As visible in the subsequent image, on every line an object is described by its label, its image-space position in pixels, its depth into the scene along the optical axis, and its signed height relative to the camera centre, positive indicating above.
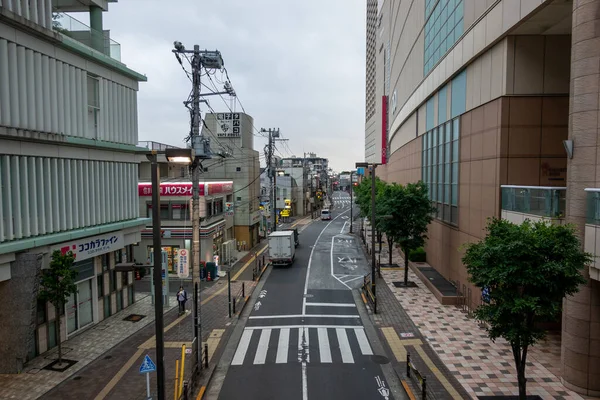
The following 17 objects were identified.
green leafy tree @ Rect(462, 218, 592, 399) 10.55 -2.47
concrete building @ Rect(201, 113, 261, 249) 43.41 +1.66
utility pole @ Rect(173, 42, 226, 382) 14.97 +1.34
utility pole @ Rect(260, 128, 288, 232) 45.88 +2.83
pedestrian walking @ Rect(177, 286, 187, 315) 21.77 -6.17
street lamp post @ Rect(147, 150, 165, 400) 10.11 -2.34
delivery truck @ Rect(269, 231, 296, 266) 35.25 -5.72
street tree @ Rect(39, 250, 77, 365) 15.52 -3.82
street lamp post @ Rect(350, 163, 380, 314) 23.45 -2.29
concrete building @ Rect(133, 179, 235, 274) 30.75 -2.99
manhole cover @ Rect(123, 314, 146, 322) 21.50 -7.14
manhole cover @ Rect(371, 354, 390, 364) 16.09 -7.04
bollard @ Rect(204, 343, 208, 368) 15.44 -6.56
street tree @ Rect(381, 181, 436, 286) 27.77 -2.37
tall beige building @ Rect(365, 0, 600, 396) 12.62 +2.66
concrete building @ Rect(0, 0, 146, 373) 15.17 +0.65
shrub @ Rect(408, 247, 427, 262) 35.75 -6.44
